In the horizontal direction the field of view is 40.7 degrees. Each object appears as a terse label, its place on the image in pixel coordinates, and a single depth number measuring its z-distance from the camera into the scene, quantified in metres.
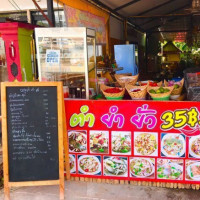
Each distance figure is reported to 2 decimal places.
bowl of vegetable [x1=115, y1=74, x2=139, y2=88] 4.74
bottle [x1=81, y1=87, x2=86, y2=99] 4.25
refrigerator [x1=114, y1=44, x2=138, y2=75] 9.65
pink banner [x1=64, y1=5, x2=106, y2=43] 5.29
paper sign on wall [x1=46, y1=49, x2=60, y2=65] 4.18
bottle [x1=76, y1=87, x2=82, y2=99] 4.27
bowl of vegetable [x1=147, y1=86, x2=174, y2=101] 3.78
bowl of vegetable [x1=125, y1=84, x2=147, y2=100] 3.86
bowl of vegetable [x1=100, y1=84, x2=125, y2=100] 3.98
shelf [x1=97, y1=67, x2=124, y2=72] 6.50
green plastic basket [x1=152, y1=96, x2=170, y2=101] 3.79
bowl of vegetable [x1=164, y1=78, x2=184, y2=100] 4.01
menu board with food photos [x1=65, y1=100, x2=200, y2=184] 3.64
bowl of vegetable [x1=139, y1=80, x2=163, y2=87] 4.35
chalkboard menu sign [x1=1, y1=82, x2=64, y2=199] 3.47
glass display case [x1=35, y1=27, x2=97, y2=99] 4.05
